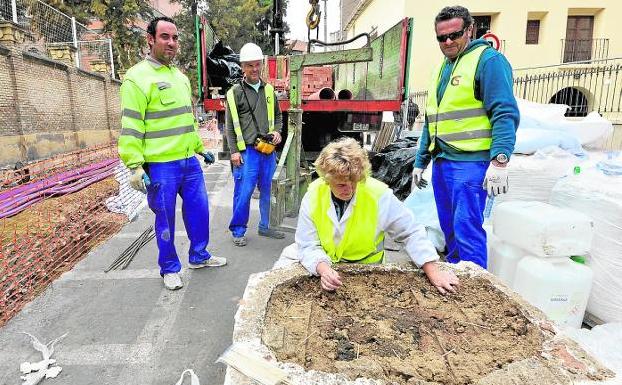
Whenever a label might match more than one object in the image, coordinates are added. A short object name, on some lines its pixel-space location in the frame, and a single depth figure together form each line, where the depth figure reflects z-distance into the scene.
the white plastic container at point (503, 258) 2.57
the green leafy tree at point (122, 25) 19.02
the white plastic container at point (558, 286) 2.29
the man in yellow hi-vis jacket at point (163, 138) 2.70
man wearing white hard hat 3.92
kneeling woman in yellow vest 1.88
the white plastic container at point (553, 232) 2.30
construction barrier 3.15
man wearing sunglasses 2.31
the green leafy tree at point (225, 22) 27.50
